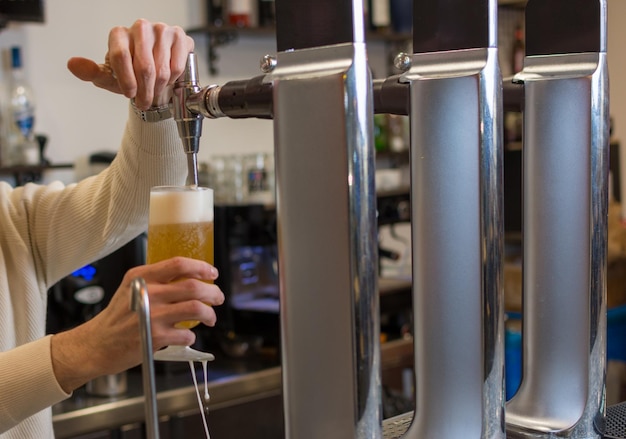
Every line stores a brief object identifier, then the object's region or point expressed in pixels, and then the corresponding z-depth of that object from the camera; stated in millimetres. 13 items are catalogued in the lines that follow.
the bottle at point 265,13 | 3254
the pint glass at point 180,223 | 660
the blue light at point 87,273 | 2357
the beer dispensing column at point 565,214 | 562
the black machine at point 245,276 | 2721
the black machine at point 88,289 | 2363
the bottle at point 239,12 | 3178
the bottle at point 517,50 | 4027
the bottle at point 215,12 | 3150
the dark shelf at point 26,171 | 2631
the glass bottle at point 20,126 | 2727
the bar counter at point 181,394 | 2258
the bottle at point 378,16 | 3627
